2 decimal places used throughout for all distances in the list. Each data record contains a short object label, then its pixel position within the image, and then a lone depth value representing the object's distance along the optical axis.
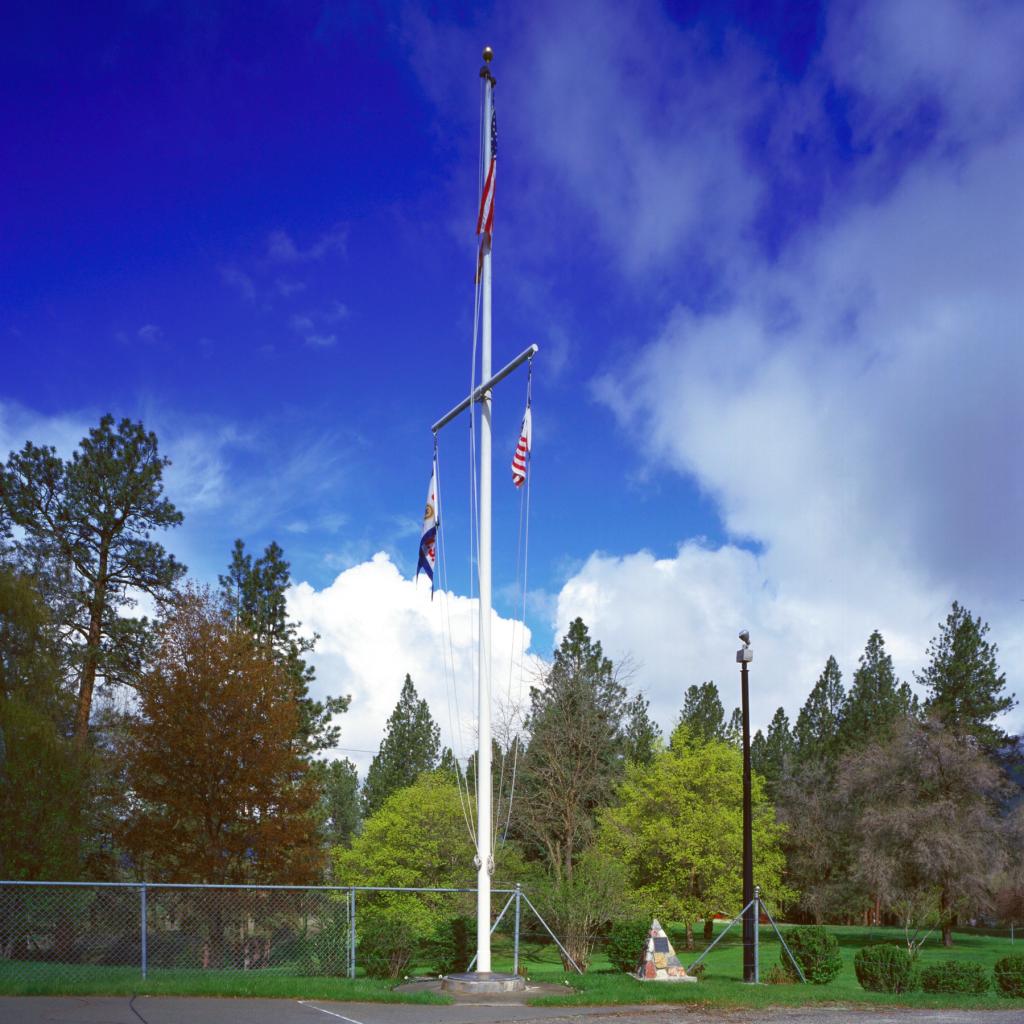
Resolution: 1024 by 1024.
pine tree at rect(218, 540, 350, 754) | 33.94
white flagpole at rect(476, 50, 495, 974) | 12.47
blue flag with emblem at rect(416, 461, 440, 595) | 14.34
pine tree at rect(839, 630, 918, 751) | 61.06
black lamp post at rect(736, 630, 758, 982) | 15.60
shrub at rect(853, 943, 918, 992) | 14.91
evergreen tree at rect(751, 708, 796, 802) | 64.88
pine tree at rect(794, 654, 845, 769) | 63.66
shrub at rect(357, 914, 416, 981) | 17.55
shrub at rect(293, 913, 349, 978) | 15.86
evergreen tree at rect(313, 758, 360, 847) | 73.34
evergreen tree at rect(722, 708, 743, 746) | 63.19
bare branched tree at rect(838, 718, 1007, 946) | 39.44
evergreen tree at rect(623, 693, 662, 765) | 49.59
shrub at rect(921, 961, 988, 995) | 14.57
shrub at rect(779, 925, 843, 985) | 15.84
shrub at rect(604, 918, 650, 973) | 15.45
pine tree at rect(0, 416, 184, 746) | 29.56
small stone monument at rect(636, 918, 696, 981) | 14.28
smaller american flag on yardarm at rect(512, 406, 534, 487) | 13.34
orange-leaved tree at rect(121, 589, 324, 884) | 22.47
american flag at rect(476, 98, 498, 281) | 13.99
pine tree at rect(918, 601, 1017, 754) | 51.56
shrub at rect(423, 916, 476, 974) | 15.38
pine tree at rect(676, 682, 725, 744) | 64.81
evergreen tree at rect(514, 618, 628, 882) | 41.75
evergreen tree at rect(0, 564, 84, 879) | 19.59
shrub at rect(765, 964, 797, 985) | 16.19
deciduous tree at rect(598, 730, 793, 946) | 37.91
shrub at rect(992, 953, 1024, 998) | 14.69
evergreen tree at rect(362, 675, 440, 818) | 60.50
